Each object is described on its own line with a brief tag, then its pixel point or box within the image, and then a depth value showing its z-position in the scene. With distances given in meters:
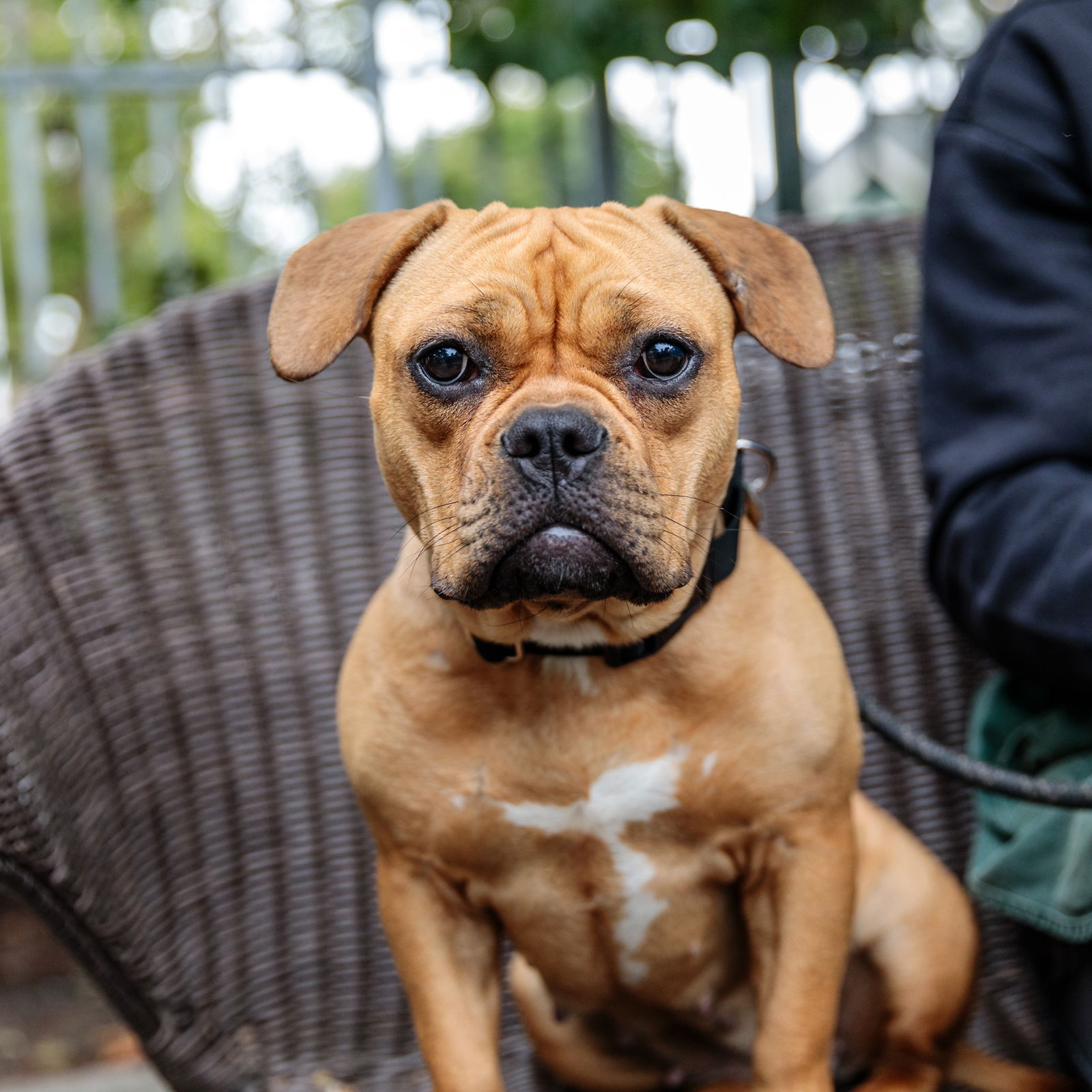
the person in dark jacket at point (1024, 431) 1.54
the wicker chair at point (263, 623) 1.73
